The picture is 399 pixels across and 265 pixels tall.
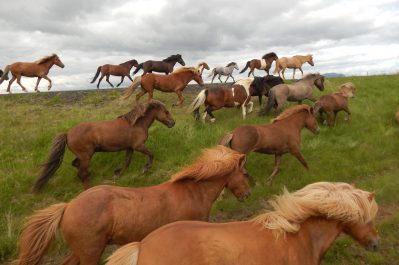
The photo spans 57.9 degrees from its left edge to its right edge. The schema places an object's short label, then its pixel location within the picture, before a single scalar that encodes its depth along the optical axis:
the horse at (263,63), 23.06
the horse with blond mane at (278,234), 3.20
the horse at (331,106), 11.59
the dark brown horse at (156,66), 18.97
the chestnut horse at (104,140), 8.31
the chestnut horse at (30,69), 17.73
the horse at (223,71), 21.83
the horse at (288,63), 22.84
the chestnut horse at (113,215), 4.37
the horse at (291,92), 12.41
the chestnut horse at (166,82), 13.92
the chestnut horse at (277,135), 8.49
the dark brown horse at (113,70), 20.42
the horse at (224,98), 11.89
